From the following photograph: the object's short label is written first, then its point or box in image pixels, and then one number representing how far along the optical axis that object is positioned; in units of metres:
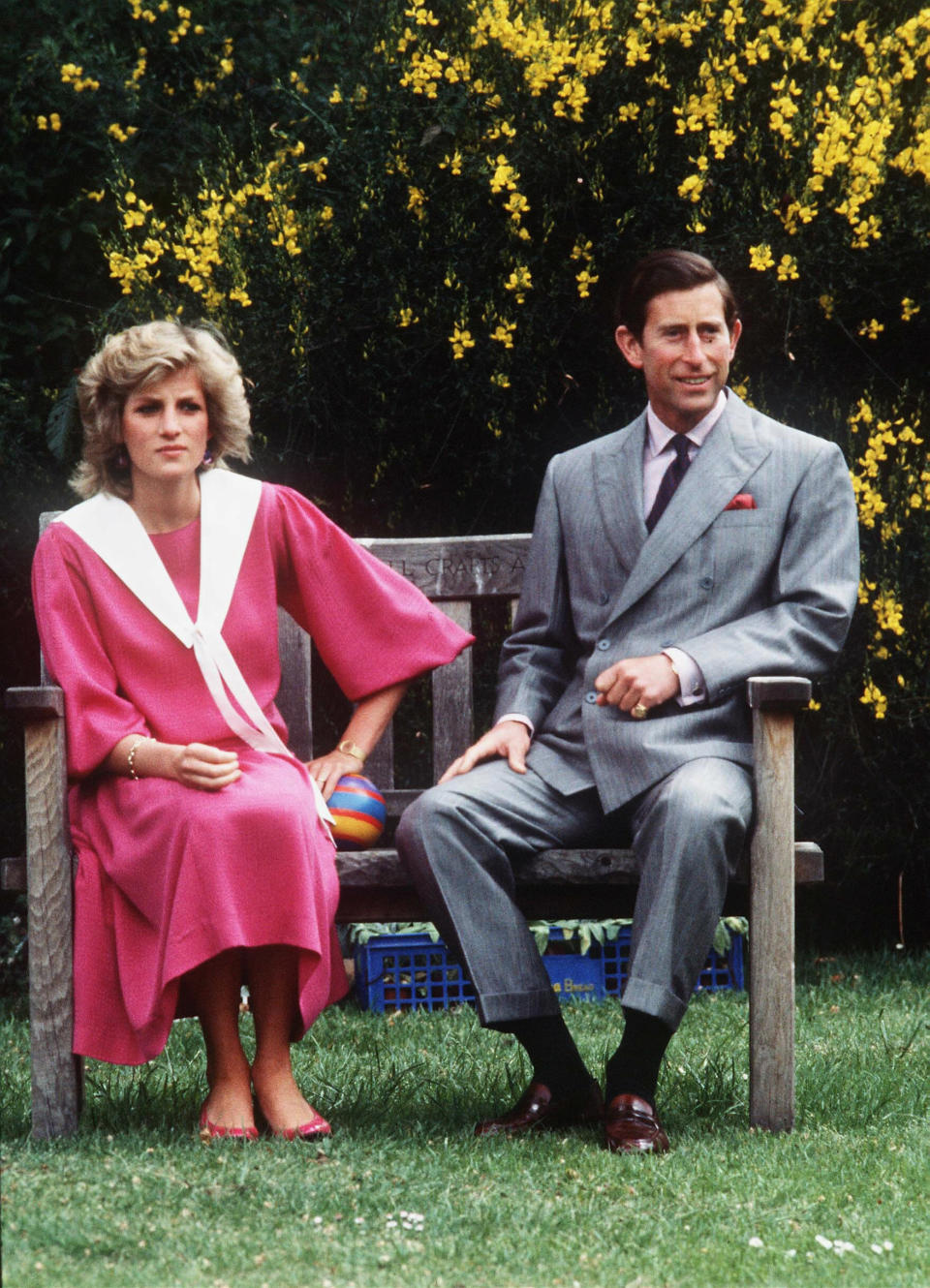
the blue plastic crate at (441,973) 10.09
